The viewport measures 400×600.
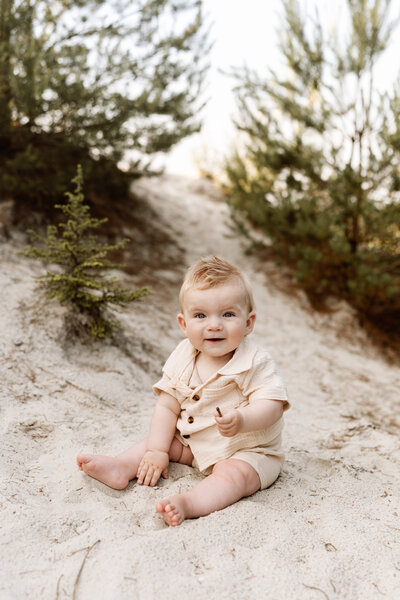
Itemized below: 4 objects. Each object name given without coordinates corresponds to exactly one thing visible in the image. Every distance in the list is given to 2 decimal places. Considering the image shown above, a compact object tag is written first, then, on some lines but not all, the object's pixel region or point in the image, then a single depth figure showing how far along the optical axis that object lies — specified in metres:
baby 1.84
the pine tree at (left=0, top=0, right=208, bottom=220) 3.74
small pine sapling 2.96
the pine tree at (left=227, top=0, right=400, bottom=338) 4.63
